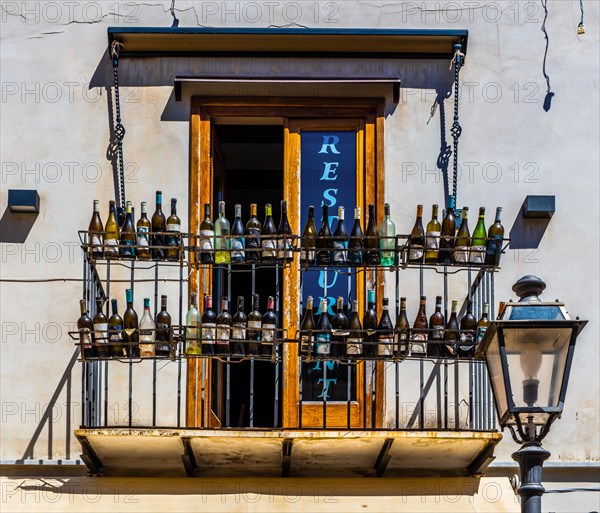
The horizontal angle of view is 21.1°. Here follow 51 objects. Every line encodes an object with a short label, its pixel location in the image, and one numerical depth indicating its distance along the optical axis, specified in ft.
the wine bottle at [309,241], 33.01
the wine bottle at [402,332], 32.51
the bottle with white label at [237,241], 32.96
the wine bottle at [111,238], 33.06
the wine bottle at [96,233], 32.91
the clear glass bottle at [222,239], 33.24
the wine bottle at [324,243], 33.14
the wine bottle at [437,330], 32.91
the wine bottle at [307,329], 32.45
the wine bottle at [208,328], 32.65
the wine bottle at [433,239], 33.45
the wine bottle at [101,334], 32.76
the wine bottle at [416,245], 33.09
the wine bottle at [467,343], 32.94
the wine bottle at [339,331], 32.73
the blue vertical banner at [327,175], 35.65
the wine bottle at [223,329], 32.68
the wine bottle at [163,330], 32.55
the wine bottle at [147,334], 32.69
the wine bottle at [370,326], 32.81
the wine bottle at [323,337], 32.68
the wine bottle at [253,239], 32.99
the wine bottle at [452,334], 32.91
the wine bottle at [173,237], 33.22
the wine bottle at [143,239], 33.27
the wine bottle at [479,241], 33.37
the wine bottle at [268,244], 32.99
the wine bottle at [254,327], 32.73
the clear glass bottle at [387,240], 33.27
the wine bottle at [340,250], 33.26
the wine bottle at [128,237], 33.12
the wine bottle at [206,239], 33.22
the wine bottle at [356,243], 33.22
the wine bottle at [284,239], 32.76
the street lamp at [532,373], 24.58
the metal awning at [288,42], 35.60
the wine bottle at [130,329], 32.71
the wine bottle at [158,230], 33.53
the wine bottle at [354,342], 32.57
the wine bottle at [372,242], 33.58
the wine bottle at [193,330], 32.76
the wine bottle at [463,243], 33.30
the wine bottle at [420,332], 32.76
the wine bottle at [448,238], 33.33
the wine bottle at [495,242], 33.17
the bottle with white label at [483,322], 32.99
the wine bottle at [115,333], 32.55
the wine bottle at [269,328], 32.45
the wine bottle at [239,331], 32.63
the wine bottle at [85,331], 32.55
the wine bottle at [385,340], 32.65
